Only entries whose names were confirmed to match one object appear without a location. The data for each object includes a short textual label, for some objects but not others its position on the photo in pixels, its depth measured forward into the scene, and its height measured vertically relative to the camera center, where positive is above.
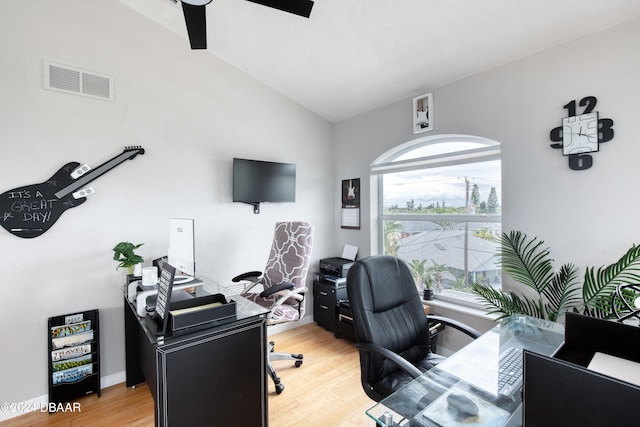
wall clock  1.89 +0.50
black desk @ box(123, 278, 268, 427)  1.37 -0.84
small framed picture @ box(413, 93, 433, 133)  2.77 +0.93
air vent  2.19 +1.03
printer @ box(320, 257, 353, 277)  3.37 -0.66
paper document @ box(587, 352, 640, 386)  0.73 -0.42
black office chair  1.52 -0.66
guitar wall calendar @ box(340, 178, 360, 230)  3.56 +0.08
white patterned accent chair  2.40 -0.62
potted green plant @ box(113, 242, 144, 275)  2.12 -0.32
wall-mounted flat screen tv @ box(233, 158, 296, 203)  3.01 +0.32
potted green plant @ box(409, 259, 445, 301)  2.92 -0.69
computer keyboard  1.17 -0.72
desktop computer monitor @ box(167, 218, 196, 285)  1.86 -0.25
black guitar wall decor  2.07 +0.10
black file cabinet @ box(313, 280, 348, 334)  3.28 -1.07
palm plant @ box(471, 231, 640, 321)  1.75 -0.49
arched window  2.55 +0.00
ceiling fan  1.54 +1.10
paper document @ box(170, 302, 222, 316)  1.46 -0.51
